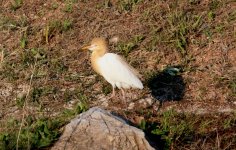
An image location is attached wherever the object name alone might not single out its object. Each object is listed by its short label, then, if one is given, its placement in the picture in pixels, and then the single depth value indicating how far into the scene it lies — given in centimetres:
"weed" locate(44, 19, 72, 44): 1716
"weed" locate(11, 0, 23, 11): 1878
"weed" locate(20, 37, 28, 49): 1666
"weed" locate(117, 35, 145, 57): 1598
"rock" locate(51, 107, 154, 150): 1012
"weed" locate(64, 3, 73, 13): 1817
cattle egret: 1252
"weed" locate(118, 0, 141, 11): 1795
